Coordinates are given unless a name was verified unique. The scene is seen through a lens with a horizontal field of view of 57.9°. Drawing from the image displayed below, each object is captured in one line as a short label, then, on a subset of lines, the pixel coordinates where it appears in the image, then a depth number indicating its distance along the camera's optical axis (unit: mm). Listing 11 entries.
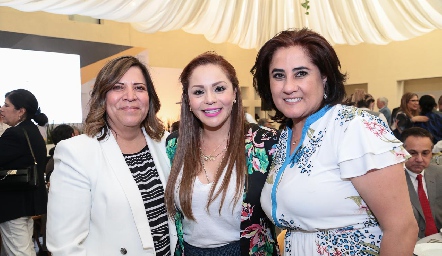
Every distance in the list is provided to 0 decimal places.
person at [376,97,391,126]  7125
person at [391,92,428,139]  5379
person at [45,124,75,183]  4170
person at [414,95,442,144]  5332
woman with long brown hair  1773
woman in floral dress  1249
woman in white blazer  1523
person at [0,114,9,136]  5701
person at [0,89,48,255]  3281
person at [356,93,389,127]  6143
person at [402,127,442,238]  2584
